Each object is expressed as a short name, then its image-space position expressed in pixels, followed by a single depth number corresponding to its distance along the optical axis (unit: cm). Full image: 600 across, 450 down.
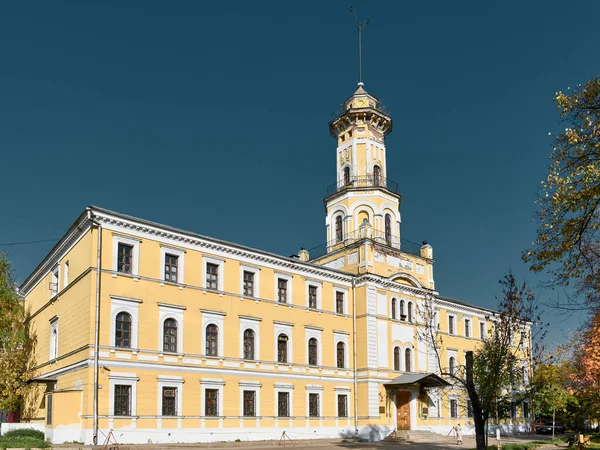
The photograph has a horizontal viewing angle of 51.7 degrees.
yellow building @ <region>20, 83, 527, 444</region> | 2916
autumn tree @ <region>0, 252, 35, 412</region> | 3491
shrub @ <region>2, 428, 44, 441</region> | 2922
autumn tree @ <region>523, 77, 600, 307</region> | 1091
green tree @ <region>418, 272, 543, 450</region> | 2235
